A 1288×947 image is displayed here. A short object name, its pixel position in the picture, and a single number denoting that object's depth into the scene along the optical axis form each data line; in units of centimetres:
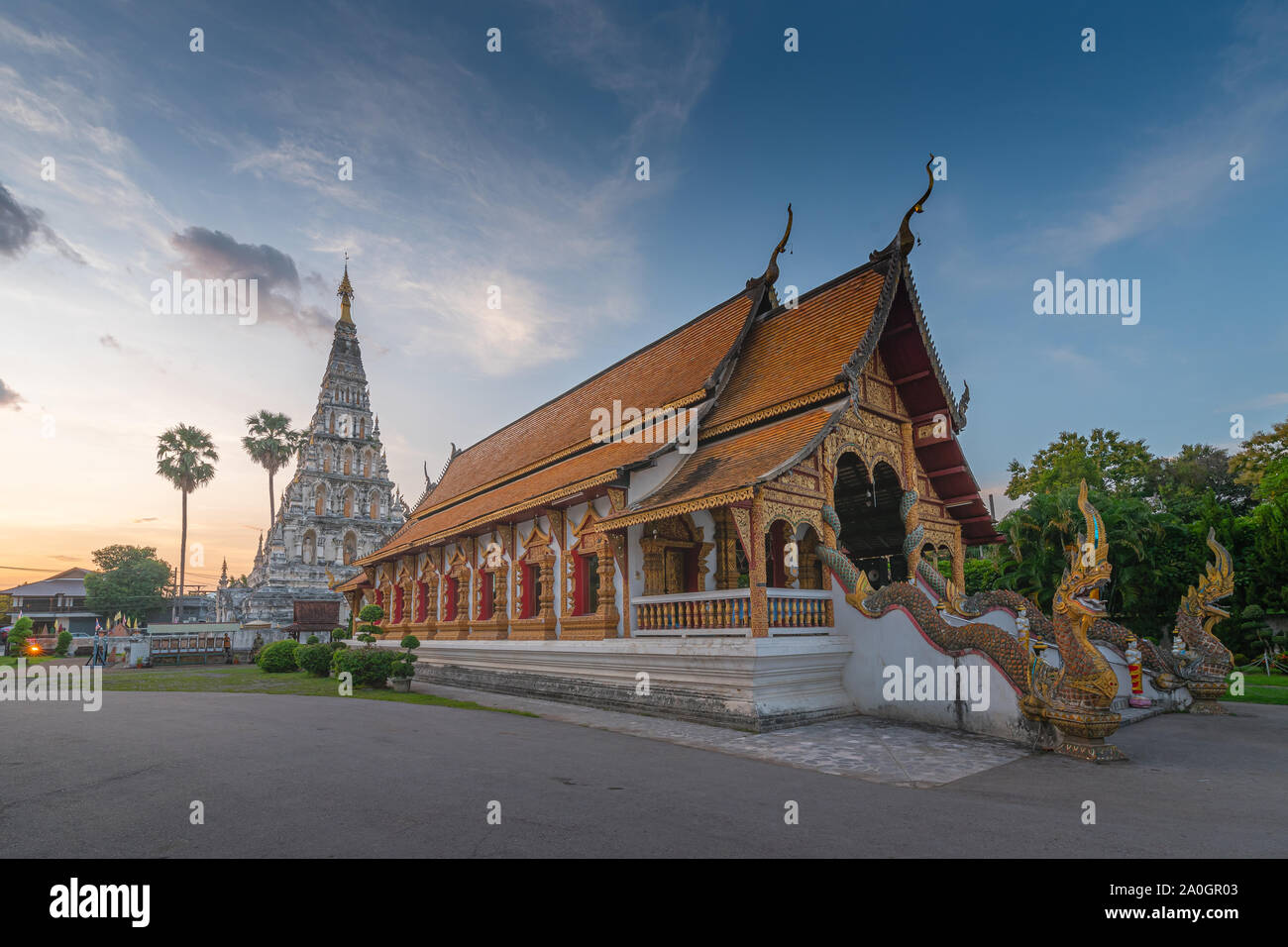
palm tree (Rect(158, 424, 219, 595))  5347
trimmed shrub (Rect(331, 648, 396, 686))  1477
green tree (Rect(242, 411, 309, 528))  6009
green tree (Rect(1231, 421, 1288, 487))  2881
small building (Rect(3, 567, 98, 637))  6244
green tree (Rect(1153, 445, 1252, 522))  3048
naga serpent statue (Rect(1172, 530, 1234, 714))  1104
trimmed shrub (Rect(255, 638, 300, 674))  1961
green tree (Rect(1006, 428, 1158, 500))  3234
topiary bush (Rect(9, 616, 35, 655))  2816
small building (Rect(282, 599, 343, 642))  3331
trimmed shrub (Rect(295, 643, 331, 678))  1708
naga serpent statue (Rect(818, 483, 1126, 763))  740
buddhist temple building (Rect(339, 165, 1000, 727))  1040
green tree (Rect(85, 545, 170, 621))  6184
